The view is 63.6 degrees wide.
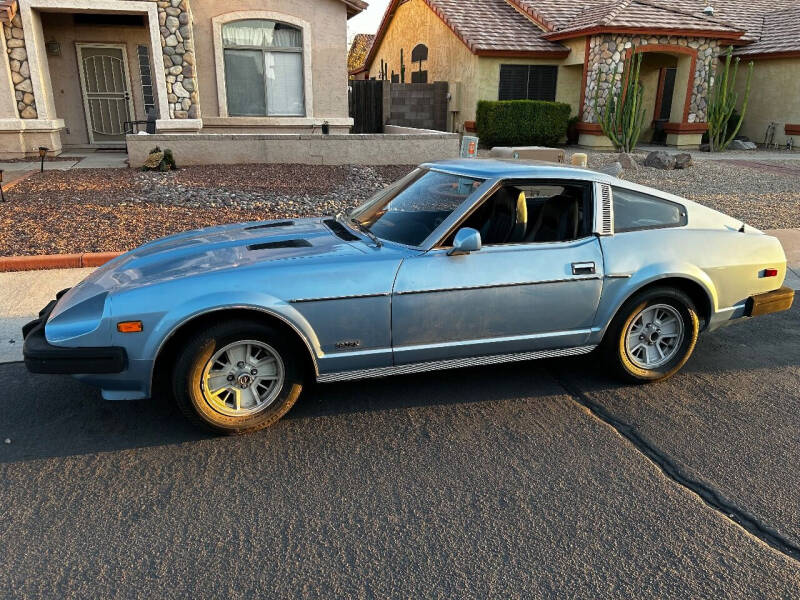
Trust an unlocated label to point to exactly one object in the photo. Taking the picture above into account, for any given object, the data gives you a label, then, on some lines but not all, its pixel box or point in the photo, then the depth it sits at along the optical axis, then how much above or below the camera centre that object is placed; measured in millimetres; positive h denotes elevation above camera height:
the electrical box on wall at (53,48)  14711 +936
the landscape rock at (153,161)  12109 -1244
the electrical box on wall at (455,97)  22062 -124
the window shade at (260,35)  14648 +1257
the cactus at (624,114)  18750 -561
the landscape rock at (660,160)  15547 -1541
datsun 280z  3516 -1134
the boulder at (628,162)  15552 -1569
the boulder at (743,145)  20719 -1540
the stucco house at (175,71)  13227 +443
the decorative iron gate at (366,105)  18344 -337
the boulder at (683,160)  15660 -1530
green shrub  19719 -797
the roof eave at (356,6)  14836 +1916
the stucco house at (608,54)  19422 +1238
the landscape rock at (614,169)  12094 -1380
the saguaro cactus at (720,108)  19625 -391
